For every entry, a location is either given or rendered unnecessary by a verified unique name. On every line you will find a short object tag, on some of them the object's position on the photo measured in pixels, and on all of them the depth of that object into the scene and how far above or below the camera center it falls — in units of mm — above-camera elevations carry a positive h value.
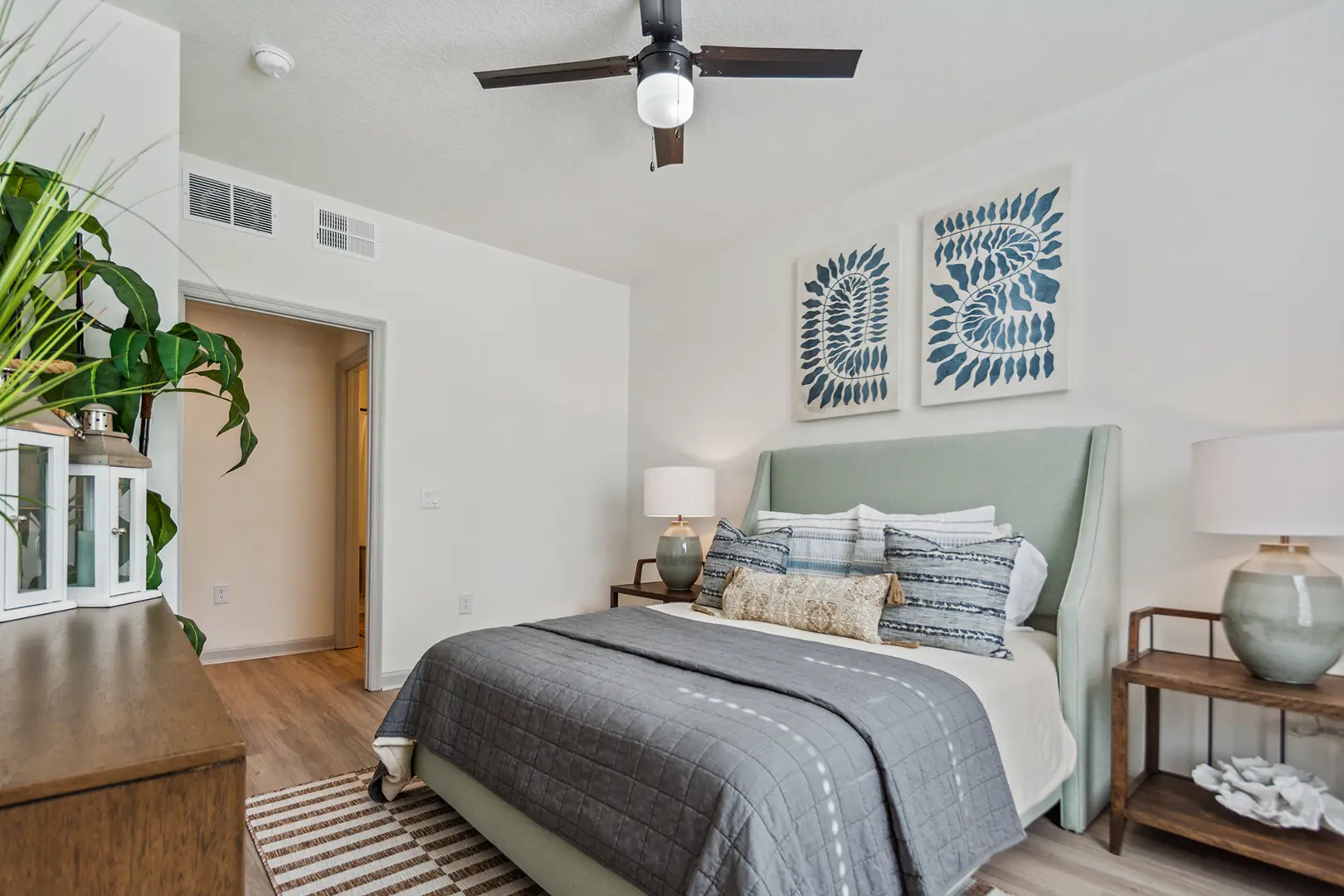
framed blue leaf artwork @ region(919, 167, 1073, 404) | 2762 +665
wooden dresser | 539 -285
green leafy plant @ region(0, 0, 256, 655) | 1615 +287
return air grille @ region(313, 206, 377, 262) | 3525 +1113
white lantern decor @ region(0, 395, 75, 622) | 1273 -139
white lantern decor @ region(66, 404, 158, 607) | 1500 -163
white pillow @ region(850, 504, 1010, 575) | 2670 -308
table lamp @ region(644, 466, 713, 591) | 3760 -313
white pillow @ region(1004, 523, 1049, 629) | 2520 -478
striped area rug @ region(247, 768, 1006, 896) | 1896 -1192
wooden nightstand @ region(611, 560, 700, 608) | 3652 -770
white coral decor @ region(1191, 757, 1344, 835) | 1878 -954
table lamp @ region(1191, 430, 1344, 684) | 1827 -208
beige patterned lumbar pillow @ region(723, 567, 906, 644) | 2387 -547
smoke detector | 2369 +1344
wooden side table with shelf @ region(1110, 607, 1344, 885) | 1799 -1030
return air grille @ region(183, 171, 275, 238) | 3146 +1132
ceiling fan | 1992 +1129
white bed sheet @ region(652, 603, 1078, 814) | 1942 -750
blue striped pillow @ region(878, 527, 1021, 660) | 2219 -480
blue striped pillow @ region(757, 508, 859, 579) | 2902 -394
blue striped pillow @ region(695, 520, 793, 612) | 2943 -459
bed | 1917 -630
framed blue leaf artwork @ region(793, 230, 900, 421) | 3316 +614
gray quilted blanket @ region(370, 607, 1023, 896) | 1353 -703
